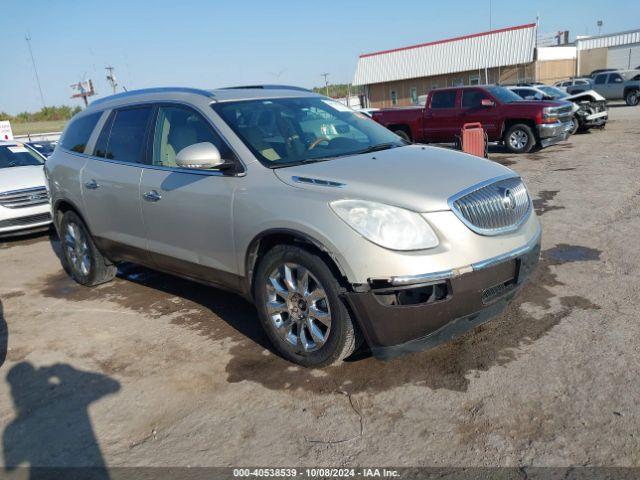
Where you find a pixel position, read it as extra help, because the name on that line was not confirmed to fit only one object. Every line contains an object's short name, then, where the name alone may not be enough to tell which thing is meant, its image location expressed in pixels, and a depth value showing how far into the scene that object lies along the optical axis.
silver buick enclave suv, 3.19
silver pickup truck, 28.33
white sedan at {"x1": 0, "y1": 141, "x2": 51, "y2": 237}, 8.20
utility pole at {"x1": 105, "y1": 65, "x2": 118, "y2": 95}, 25.27
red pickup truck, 13.66
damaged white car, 16.98
